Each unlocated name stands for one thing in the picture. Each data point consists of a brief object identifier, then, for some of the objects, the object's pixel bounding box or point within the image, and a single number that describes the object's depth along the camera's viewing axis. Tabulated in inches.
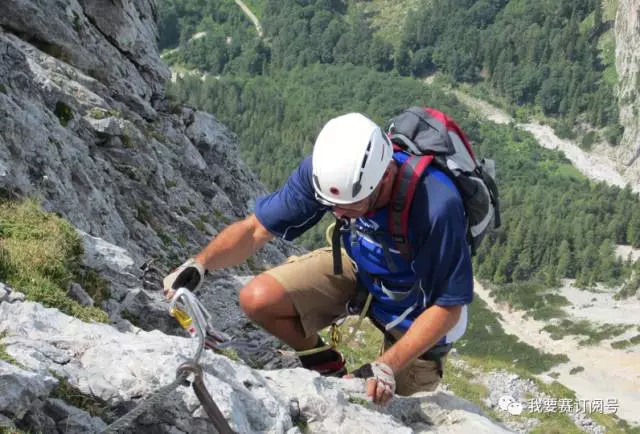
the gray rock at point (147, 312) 357.4
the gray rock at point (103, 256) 359.7
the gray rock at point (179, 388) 231.9
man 261.0
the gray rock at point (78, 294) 308.8
